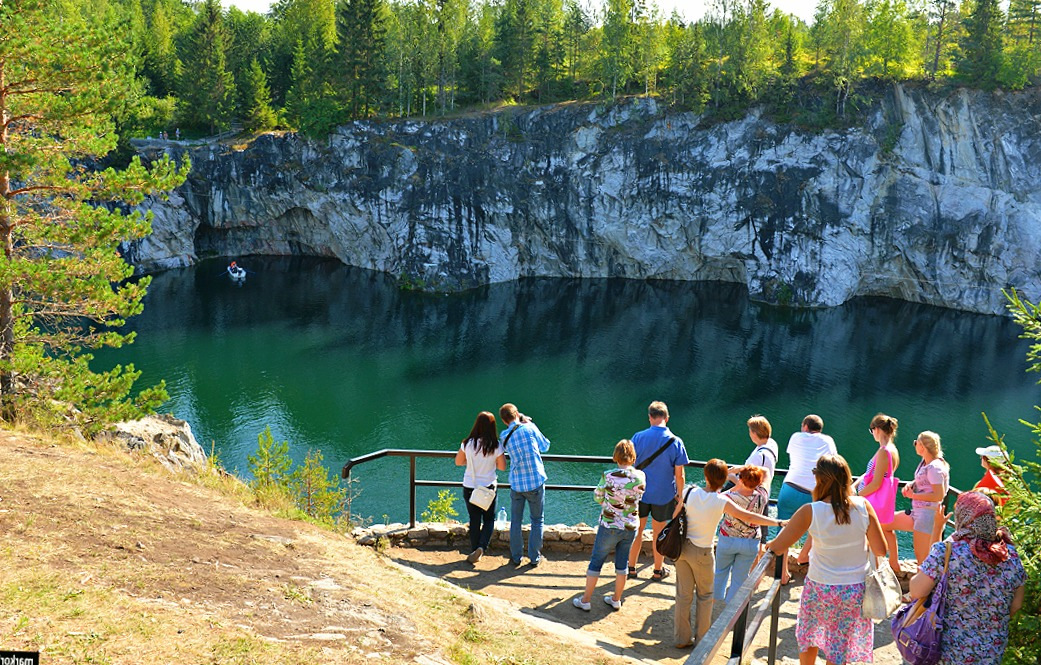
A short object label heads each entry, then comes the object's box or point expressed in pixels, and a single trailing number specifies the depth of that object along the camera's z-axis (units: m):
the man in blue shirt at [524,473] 7.64
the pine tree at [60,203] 10.81
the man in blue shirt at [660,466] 7.31
